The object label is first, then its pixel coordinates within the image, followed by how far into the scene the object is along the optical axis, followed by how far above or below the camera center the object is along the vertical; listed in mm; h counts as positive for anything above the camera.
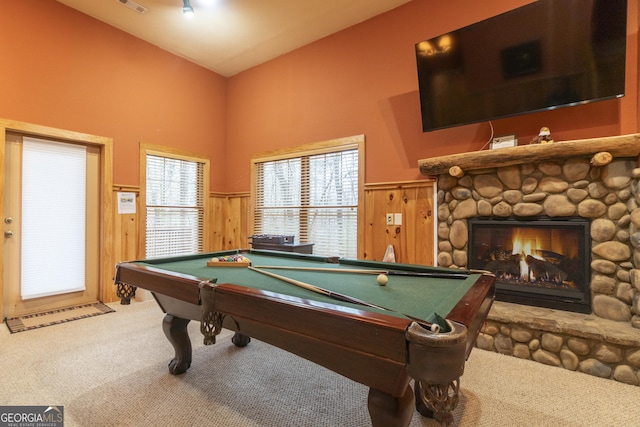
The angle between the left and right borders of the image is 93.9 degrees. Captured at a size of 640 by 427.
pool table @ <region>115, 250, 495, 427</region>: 836 -344
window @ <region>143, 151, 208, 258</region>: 3889 +172
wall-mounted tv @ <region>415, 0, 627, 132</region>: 2035 +1169
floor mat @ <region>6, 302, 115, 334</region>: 2748 -995
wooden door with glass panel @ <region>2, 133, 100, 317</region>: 2938 -104
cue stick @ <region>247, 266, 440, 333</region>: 853 -322
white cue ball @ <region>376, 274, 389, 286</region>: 1463 -316
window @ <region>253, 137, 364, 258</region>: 3521 +275
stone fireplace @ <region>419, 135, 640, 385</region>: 2016 -226
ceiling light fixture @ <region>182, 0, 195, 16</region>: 2916 +2070
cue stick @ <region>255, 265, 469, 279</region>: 1635 -327
